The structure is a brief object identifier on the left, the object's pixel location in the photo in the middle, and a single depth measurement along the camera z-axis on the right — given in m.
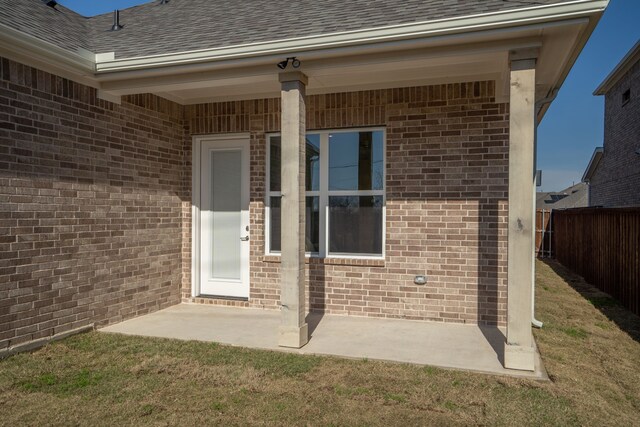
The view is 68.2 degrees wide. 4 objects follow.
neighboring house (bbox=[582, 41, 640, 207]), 14.55
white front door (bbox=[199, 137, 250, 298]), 7.09
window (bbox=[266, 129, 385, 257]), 6.48
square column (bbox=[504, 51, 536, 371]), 4.20
